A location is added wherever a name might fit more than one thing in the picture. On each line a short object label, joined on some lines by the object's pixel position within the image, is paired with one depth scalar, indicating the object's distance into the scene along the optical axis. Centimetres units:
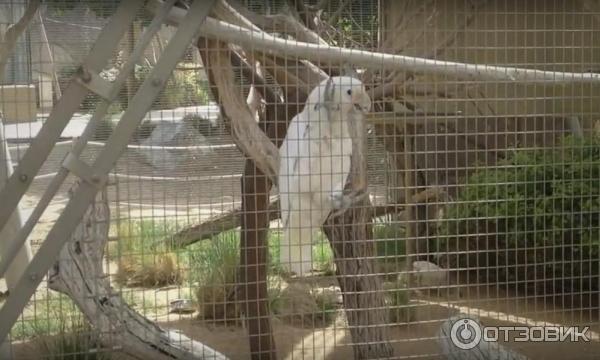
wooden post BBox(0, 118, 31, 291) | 362
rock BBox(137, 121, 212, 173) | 474
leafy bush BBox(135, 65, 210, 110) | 418
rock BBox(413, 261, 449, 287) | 516
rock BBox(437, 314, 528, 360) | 354
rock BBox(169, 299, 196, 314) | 492
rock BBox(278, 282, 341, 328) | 488
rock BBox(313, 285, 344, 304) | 509
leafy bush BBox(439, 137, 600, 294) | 432
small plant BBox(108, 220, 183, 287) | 452
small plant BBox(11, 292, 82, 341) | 390
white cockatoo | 290
